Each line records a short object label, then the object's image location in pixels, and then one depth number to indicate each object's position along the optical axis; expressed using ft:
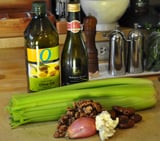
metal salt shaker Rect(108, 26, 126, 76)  5.91
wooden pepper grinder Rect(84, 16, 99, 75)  5.91
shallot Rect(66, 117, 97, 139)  3.92
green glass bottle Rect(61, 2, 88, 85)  4.78
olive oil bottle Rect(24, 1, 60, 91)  4.53
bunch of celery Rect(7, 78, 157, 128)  4.18
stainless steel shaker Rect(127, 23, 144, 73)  6.01
